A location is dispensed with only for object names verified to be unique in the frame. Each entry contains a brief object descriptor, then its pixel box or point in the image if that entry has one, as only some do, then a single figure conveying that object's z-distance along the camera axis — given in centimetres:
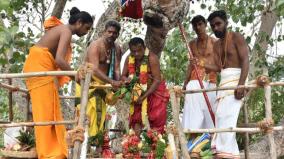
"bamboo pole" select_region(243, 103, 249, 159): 472
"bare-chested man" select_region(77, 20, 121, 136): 495
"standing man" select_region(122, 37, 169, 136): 517
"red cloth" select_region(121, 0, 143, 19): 602
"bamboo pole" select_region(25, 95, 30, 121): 479
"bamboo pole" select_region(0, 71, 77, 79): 355
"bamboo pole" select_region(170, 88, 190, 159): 356
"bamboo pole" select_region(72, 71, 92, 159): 346
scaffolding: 345
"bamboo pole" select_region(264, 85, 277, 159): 343
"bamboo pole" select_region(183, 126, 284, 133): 345
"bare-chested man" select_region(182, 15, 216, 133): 507
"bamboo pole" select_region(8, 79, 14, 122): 473
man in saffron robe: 398
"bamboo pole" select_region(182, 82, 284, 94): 365
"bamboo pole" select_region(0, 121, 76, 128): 367
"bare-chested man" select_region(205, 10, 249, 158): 439
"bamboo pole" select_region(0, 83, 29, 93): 456
